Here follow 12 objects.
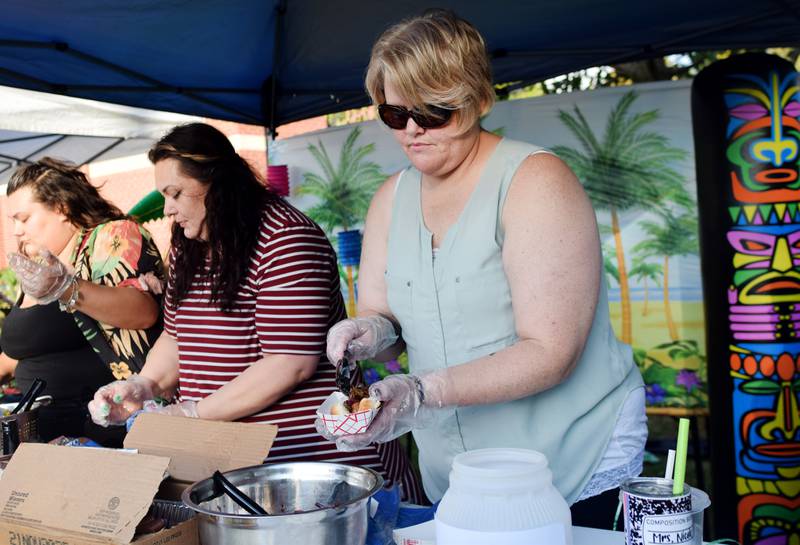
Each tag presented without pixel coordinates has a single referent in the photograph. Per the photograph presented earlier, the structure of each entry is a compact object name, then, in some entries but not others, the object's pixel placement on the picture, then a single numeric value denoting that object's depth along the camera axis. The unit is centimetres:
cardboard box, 126
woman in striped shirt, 212
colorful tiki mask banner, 321
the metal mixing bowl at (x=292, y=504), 116
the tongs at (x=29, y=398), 199
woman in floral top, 269
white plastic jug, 107
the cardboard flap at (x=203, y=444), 153
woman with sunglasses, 150
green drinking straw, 108
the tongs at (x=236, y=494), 128
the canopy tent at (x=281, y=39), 313
